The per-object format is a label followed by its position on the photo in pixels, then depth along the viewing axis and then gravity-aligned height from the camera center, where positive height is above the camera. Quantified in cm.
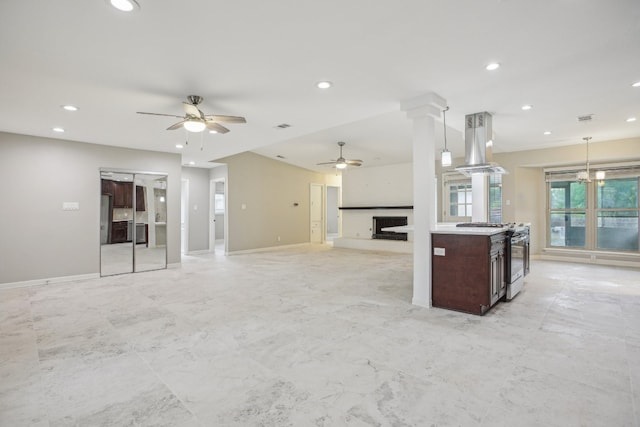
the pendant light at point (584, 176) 610 +73
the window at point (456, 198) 802 +41
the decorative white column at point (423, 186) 371 +33
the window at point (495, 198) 732 +36
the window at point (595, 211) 649 +6
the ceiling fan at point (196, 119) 342 +106
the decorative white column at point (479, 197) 581 +31
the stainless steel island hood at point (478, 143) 432 +98
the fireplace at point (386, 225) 905 -33
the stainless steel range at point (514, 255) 395 -55
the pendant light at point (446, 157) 412 +74
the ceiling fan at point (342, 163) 719 +117
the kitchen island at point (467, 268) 342 -61
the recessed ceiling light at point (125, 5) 192 +129
